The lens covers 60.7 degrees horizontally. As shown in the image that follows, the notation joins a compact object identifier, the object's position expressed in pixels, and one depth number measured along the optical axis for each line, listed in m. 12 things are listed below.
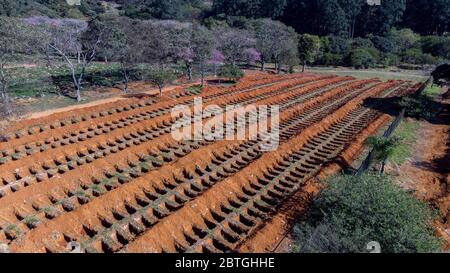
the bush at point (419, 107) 23.33
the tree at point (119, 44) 26.83
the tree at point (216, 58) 34.55
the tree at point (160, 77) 24.19
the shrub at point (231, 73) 32.03
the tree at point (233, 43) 39.03
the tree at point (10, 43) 21.25
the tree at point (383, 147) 13.55
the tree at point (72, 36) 26.02
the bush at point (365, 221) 8.86
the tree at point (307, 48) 45.53
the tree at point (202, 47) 31.03
